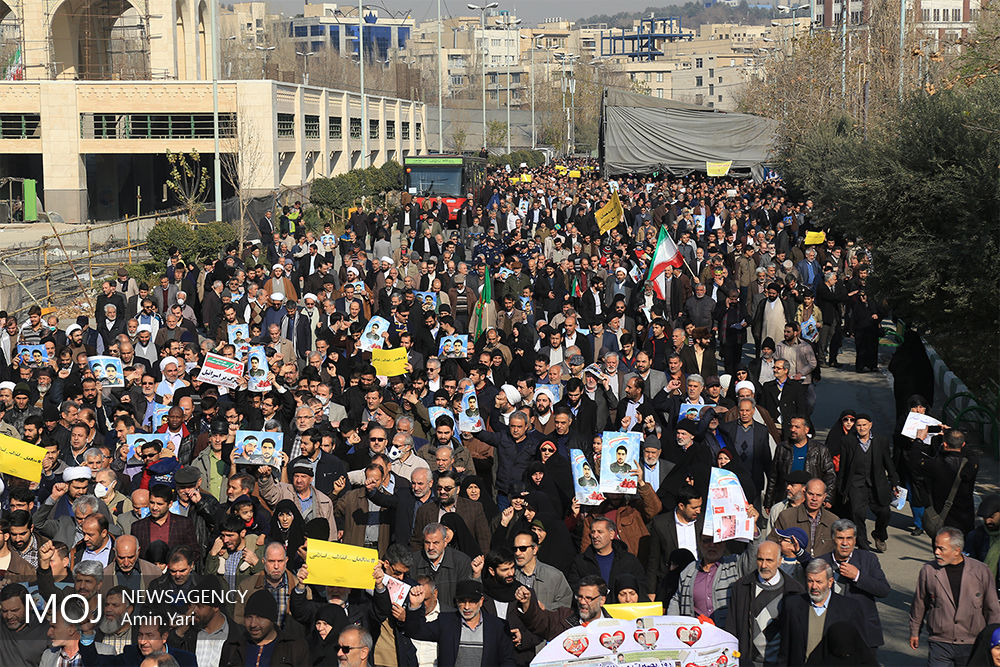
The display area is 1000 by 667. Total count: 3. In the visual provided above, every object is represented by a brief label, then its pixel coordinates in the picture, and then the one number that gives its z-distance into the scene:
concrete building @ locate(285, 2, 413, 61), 186.24
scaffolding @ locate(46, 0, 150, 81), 57.68
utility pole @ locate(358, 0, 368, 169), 50.88
